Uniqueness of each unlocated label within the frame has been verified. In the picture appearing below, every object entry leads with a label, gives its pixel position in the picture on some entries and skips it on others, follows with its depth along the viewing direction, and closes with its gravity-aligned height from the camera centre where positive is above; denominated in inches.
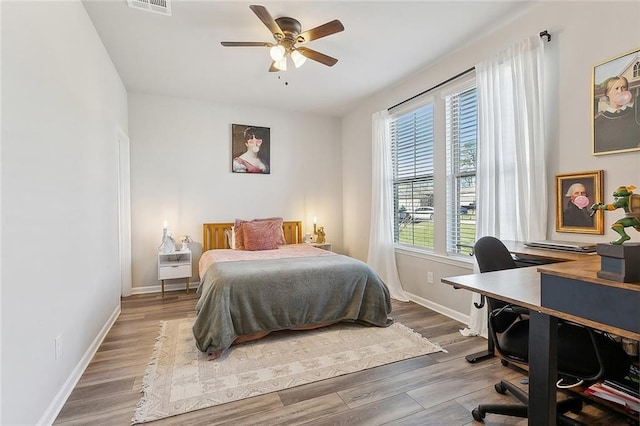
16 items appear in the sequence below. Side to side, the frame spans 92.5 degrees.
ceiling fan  92.2 +55.0
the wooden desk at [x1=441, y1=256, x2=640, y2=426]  35.5 -13.5
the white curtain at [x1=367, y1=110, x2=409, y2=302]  161.2 +1.7
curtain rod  93.7 +53.4
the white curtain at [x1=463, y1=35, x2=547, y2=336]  94.9 +19.7
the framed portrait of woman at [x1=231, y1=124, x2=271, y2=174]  186.2 +38.3
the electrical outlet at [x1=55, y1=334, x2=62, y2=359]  71.6 -31.6
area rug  75.6 -45.5
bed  97.7 -31.0
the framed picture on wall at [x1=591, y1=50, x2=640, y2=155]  75.4 +26.4
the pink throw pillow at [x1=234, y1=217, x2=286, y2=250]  170.7 -10.4
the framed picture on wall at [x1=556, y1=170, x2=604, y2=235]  82.9 +1.7
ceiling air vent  91.4 +62.7
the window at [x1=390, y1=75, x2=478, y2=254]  124.9 +17.0
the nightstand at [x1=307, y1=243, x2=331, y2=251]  190.5 -22.1
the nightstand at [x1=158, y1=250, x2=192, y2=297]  157.4 -27.9
